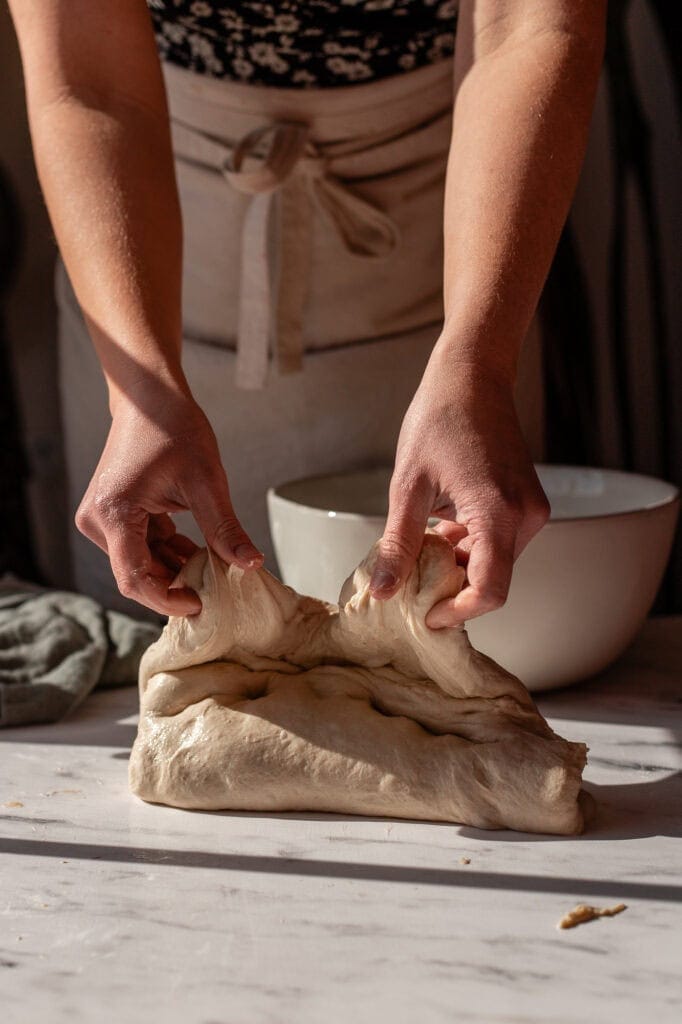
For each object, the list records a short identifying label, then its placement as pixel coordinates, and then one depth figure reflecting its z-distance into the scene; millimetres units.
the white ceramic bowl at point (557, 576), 1188
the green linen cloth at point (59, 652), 1236
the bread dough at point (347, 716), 970
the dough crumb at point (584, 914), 815
